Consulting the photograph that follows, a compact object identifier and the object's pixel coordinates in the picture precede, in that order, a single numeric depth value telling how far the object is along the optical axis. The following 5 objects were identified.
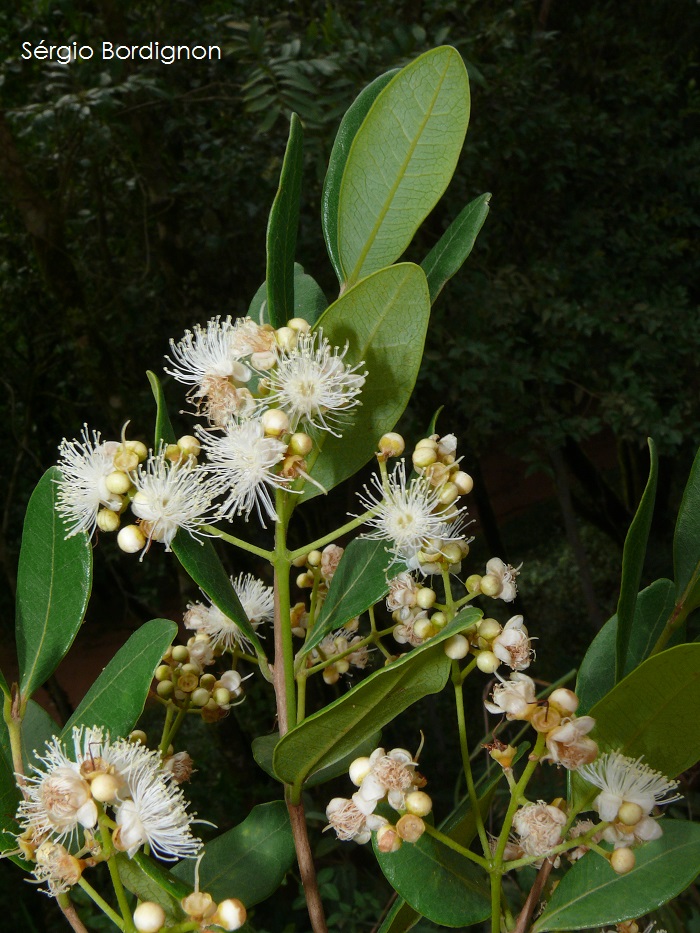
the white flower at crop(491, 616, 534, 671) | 0.23
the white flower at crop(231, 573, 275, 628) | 0.28
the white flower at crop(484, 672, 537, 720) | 0.21
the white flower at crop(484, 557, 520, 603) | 0.25
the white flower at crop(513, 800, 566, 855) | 0.22
